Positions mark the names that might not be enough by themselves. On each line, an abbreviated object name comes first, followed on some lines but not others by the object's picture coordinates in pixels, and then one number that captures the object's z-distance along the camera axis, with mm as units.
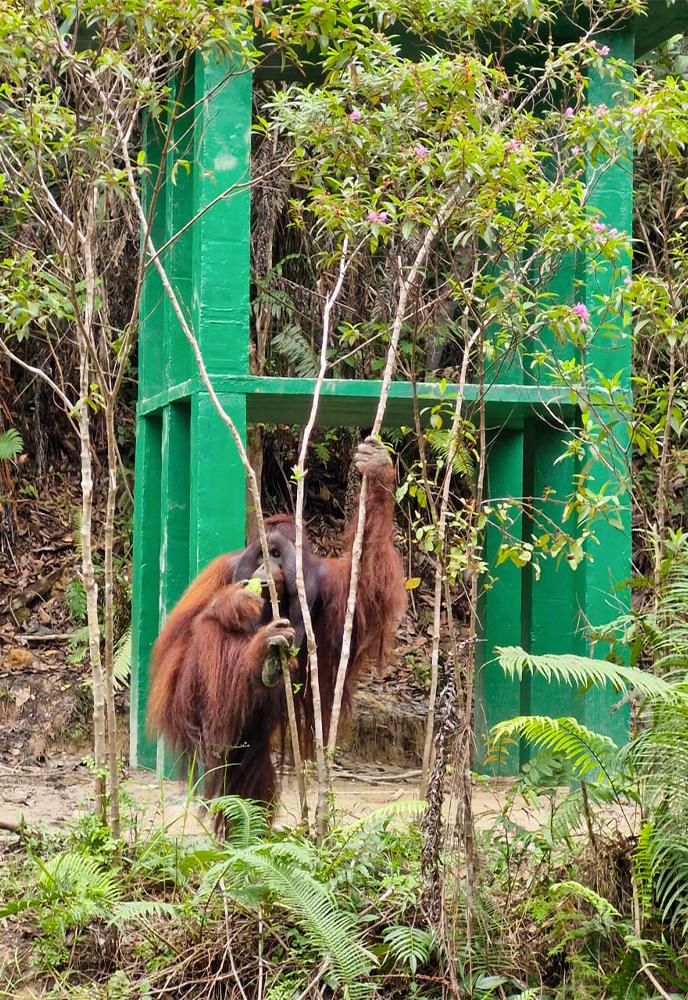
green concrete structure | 11922
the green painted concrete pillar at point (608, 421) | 12320
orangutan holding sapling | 10156
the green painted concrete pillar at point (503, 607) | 14242
